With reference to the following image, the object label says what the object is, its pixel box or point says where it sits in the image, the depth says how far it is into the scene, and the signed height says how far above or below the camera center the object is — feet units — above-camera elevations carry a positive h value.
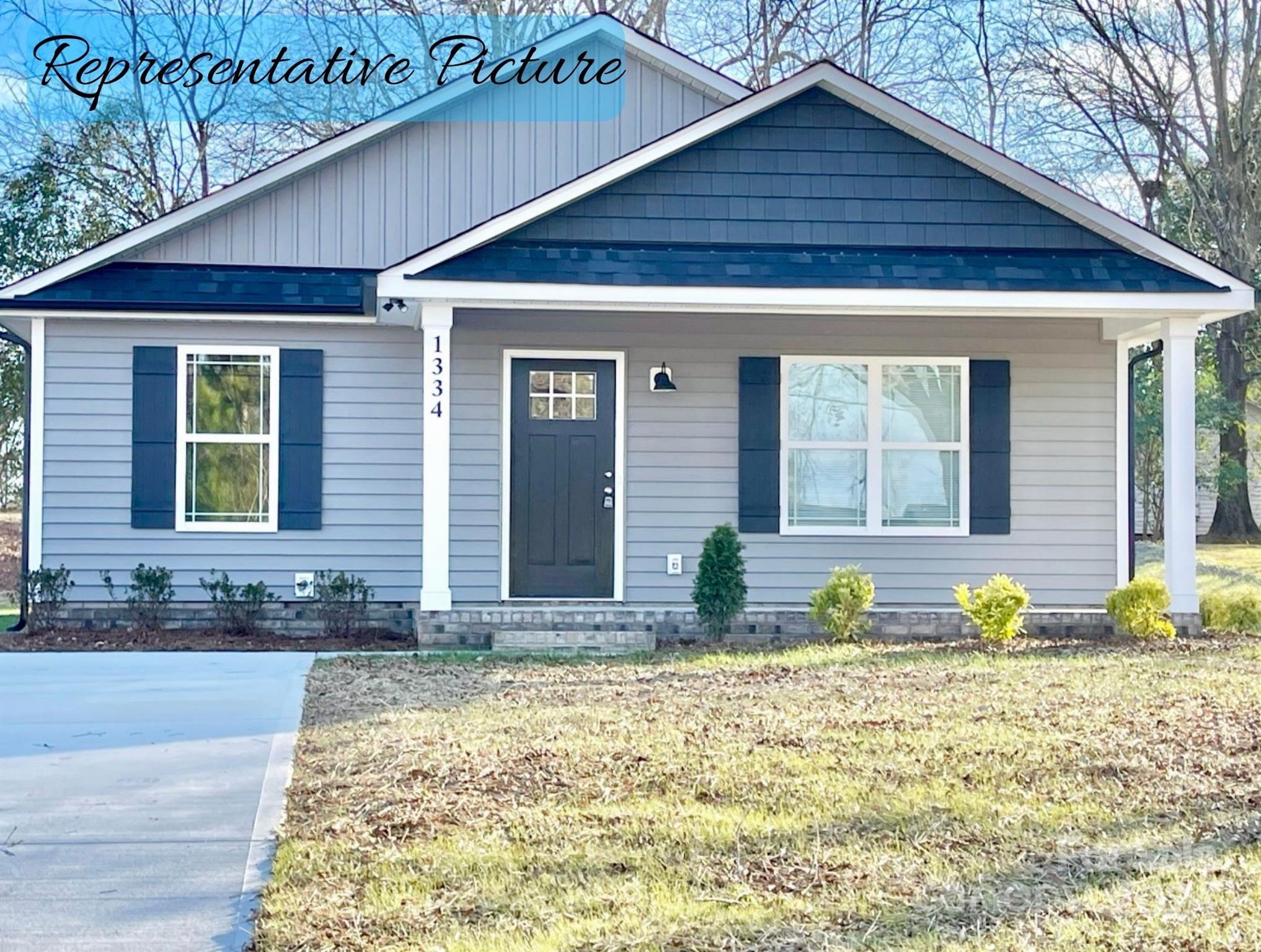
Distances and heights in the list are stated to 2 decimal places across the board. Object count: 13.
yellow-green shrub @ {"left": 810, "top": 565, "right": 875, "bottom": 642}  33.06 -2.63
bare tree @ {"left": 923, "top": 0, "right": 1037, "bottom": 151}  75.46 +23.88
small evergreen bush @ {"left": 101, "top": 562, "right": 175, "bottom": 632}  35.35 -2.76
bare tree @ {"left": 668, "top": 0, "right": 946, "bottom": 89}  73.41 +25.11
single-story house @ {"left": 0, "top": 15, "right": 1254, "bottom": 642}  34.81 +2.27
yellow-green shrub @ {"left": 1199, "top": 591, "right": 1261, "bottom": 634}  36.11 -3.09
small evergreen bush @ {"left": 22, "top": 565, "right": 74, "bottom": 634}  35.17 -2.73
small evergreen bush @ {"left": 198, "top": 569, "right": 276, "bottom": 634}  35.63 -2.96
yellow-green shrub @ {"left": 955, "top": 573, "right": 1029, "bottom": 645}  32.45 -2.68
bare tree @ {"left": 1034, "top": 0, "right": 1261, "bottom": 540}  71.77 +21.78
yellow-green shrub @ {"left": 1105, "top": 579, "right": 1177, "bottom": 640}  33.24 -2.72
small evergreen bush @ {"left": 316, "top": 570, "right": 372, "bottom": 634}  35.88 -2.91
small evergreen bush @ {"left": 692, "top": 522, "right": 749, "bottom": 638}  32.81 -2.01
